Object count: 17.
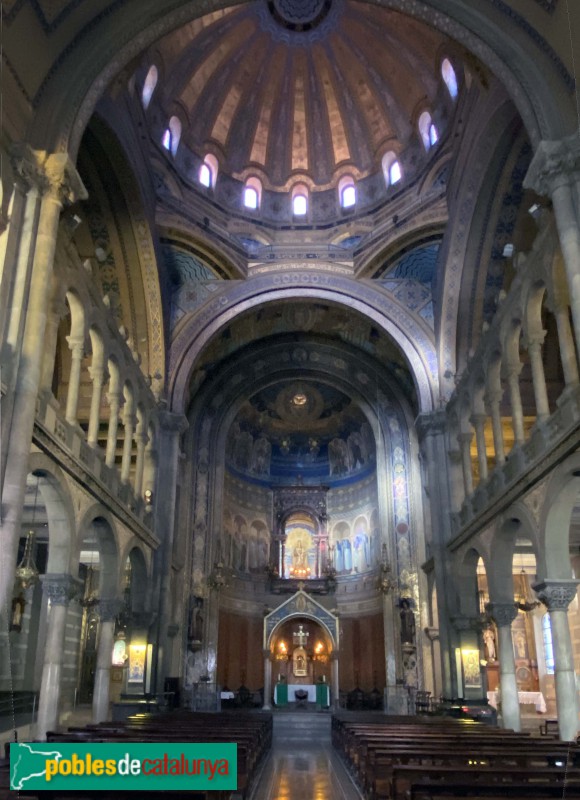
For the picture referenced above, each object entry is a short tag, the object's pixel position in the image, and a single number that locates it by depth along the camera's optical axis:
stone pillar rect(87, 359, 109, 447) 16.91
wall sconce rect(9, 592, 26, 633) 21.74
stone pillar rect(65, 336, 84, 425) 15.77
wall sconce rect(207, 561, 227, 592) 28.75
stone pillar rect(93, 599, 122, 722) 16.97
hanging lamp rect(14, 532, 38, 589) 15.11
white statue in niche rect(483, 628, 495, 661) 27.95
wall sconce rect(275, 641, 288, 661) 32.25
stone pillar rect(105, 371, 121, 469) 18.16
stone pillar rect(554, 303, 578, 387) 13.30
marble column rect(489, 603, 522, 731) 16.67
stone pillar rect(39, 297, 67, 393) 13.72
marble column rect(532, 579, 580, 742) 12.77
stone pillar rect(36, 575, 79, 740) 13.34
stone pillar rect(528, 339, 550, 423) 15.25
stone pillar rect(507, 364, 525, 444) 16.72
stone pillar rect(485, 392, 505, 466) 17.77
